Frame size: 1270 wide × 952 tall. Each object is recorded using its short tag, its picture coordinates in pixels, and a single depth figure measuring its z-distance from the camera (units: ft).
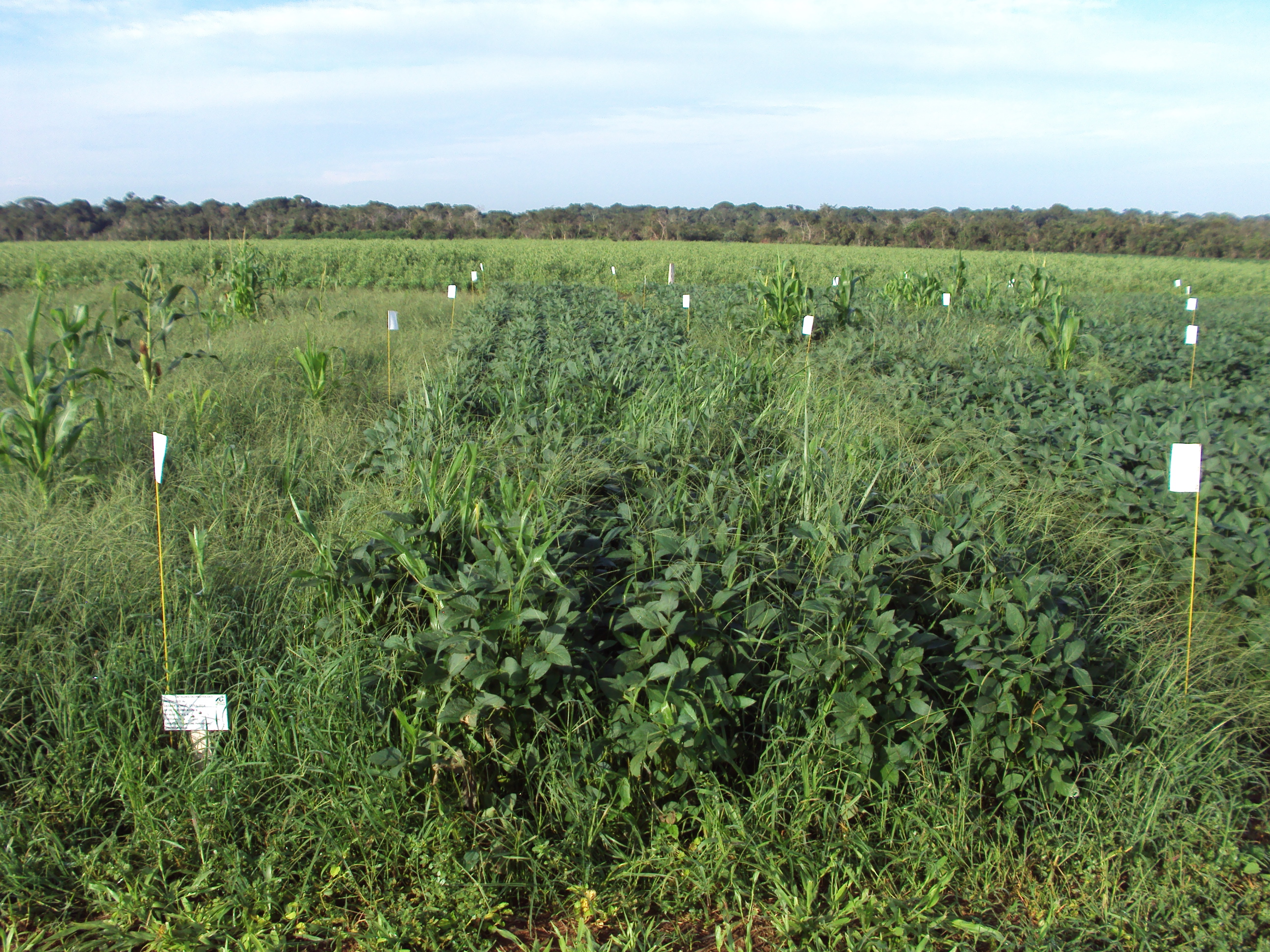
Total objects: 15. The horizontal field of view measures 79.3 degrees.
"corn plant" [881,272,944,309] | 47.60
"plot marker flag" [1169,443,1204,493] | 9.46
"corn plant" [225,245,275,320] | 33.30
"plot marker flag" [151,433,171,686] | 8.82
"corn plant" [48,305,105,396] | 17.61
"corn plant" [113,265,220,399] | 19.07
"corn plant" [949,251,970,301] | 49.14
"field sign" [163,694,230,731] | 8.13
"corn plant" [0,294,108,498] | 13.51
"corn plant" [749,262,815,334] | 33.12
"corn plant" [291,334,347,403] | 20.57
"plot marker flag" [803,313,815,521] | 10.27
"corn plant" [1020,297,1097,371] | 25.41
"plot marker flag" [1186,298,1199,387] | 23.04
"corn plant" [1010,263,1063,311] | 41.18
